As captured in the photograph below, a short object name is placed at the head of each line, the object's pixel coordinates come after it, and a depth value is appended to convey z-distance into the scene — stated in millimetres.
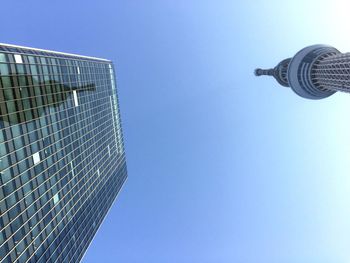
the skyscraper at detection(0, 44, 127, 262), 44125
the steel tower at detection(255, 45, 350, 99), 158375
